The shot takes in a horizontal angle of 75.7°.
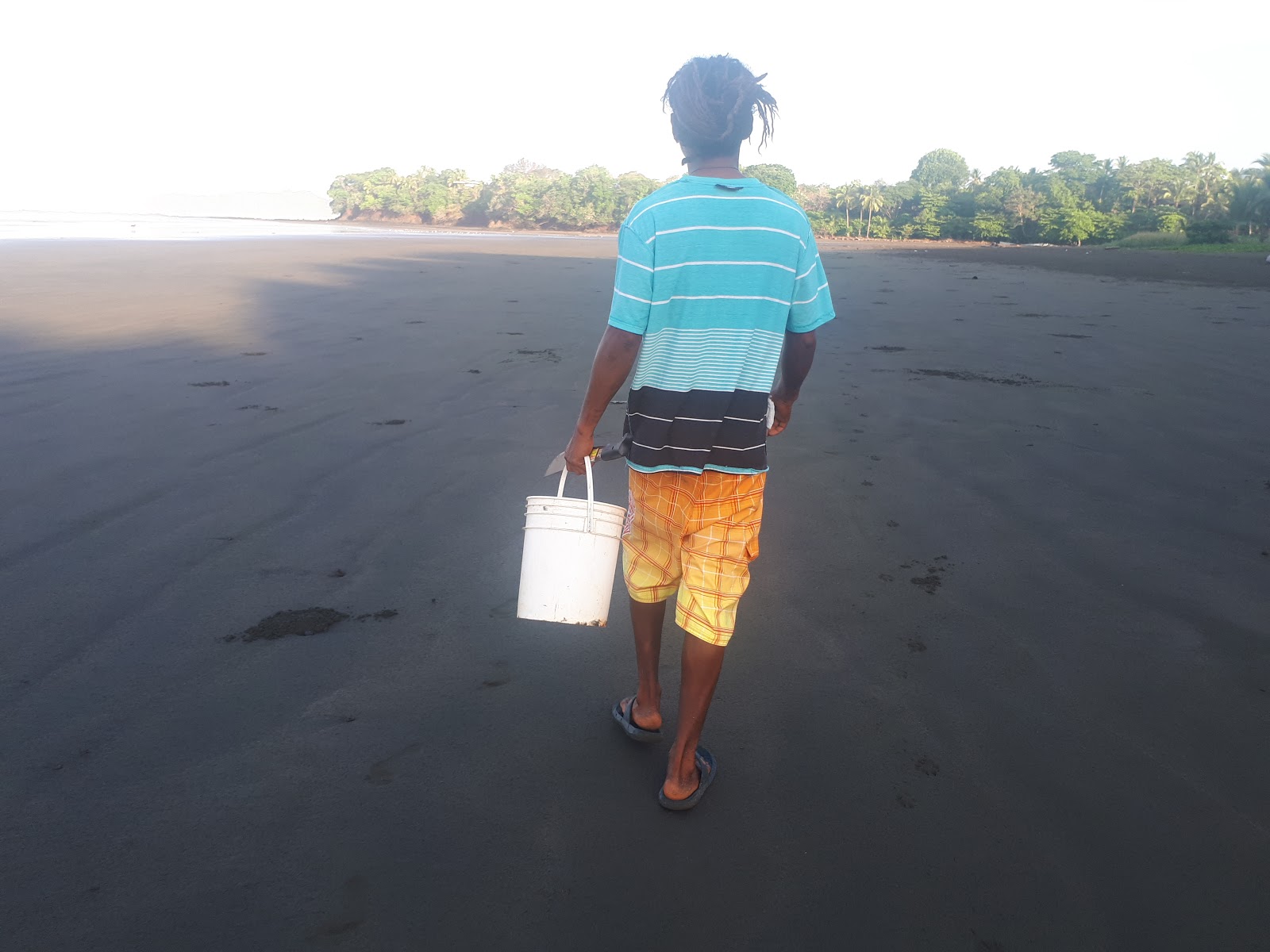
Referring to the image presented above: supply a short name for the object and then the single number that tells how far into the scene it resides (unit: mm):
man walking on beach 1743
